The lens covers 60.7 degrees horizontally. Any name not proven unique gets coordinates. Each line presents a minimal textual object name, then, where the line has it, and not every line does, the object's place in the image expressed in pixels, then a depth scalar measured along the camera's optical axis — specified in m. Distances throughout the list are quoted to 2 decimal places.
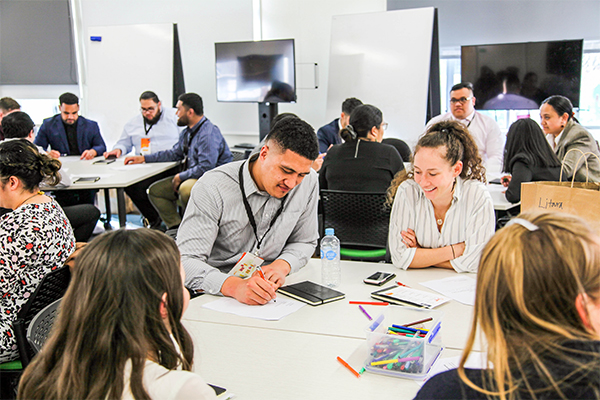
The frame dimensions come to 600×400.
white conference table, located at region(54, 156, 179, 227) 4.27
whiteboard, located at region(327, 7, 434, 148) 5.89
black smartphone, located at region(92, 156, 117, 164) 5.31
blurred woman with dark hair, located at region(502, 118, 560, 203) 3.57
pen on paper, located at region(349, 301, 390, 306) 1.89
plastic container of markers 1.38
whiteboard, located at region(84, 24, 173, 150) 6.76
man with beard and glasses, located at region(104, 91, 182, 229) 5.62
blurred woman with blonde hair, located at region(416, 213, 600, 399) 0.80
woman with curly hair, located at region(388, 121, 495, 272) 2.26
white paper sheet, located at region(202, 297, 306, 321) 1.80
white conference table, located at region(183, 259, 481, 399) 1.34
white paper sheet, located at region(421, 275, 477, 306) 1.92
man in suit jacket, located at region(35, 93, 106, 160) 5.61
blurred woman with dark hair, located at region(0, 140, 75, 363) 1.99
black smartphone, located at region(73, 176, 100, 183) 4.36
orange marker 1.40
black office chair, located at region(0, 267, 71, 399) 1.83
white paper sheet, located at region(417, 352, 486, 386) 1.33
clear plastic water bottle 2.13
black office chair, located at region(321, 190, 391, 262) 3.09
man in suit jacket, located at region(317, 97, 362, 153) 5.36
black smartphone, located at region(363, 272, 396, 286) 2.09
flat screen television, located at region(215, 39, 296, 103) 6.24
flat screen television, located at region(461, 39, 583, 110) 6.25
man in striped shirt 2.07
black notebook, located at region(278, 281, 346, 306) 1.92
